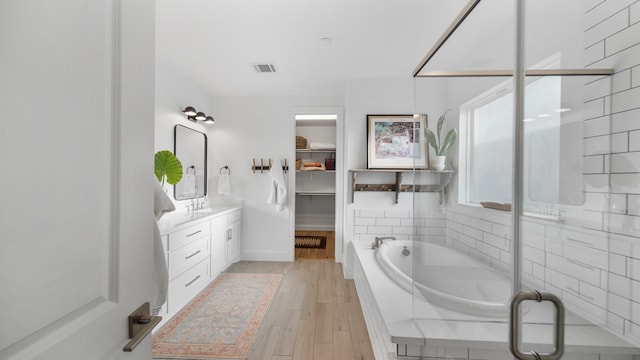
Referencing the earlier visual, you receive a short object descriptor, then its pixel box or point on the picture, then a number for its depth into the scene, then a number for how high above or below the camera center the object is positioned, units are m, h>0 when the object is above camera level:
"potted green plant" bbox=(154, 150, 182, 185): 2.55 +0.10
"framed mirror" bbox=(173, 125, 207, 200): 3.26 +0.23
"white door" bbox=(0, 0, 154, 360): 0.43 +0.00
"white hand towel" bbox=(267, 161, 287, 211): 3.88 -0.12
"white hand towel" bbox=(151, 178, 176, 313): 1.23 -0.40
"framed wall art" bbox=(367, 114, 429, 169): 3.34 +0.47
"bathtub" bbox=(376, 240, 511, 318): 0.91 -0.40
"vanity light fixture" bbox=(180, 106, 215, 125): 3.34 +0.78
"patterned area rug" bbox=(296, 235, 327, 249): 4.75 -1.09
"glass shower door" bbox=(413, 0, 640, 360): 0.54 +0.00
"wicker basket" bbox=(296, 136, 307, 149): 4.75 +0.63
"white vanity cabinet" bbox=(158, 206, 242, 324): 2.36 -0.71
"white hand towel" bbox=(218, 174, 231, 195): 3.91 -0.09
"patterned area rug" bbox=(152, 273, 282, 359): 1.98 -1.19
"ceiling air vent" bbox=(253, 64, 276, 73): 3.01 +1.21
